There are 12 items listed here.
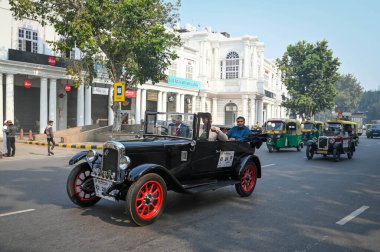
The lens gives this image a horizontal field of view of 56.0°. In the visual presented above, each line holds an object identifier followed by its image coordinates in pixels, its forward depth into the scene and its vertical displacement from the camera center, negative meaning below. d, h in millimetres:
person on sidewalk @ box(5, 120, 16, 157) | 15320 -687
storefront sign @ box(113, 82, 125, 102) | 19031 +1685
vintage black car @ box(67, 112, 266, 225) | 5559 -766
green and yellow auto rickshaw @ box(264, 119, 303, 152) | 20219 -419
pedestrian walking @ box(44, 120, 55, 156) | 16581 -449
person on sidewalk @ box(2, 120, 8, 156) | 15462 -735
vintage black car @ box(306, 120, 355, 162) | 15805 -802
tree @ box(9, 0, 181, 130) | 18938 +5086
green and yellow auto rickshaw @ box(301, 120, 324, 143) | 26875 -209
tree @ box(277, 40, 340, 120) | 45875 +6737
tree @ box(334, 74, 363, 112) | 102938 +9778
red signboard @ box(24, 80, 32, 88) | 24906 +2736
